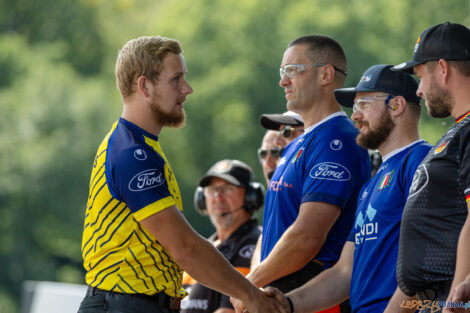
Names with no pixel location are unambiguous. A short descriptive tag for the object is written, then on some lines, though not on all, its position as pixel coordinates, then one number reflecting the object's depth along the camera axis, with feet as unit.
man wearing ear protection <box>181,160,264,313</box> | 39.88
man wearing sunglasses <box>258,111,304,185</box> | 37.04
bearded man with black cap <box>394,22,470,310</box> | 20.61
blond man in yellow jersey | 24.11
